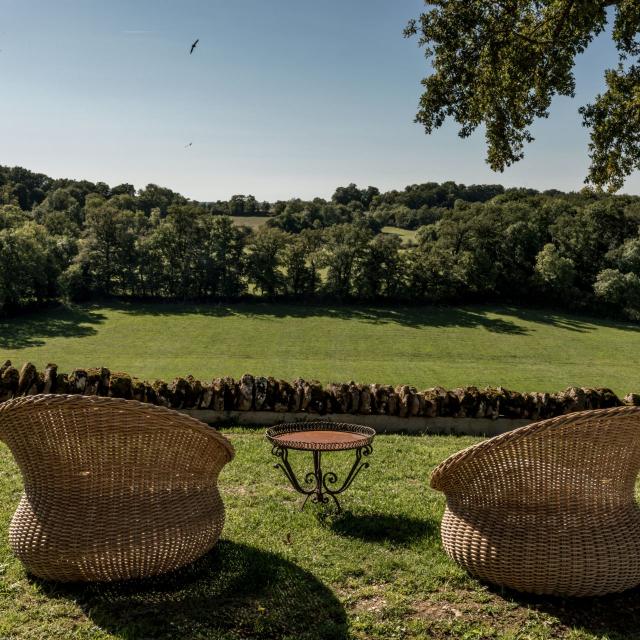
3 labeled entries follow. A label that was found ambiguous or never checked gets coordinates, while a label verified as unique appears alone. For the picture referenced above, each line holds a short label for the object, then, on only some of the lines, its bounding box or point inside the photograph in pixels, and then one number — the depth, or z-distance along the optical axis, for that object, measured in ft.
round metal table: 16.10
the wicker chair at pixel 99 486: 11.21
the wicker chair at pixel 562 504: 11.25
